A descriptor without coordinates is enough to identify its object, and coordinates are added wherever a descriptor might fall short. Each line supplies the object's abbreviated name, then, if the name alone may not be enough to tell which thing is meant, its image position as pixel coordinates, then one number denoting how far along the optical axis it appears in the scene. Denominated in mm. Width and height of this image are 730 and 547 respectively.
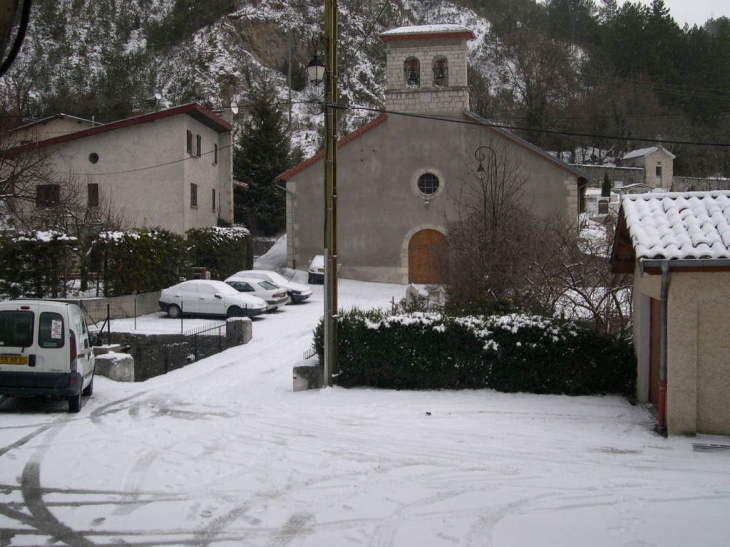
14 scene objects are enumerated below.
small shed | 8133
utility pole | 11516
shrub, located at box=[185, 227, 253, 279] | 28938
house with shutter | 32094
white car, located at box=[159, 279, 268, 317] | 22484
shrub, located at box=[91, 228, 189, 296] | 21469
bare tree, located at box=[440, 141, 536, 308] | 16078
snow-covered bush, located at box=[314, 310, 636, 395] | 10898
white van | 9992
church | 31578
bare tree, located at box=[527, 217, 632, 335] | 13547
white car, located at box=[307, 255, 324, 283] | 32156
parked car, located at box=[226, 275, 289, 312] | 24453
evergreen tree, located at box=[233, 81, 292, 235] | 47188
